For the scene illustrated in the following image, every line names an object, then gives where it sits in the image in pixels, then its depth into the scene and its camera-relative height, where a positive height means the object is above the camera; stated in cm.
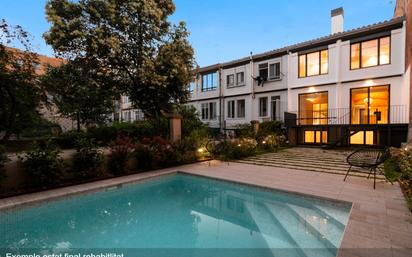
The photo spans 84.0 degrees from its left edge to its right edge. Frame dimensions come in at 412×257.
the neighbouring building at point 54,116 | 738 +29
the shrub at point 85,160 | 671 -107
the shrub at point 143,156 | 827 -117
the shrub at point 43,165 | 577 -105
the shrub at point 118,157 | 750 -109
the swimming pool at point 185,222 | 361 -191
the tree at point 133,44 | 1088 +404
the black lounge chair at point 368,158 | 585 -97
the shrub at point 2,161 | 537 -88
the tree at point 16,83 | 625 +114
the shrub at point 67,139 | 933 -63
